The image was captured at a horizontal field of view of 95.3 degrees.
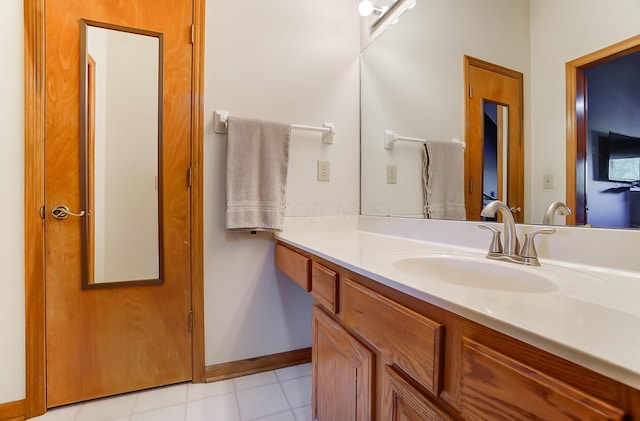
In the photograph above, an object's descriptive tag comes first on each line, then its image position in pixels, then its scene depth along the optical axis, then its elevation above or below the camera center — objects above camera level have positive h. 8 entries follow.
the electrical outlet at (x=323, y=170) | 1.66 +0.21
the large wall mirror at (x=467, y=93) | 0.78 +0.47
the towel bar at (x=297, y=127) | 1.44 +0.43
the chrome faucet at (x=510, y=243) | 0.79 -0.10
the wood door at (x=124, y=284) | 1.26 -0.22
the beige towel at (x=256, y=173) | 1.41 +0.17
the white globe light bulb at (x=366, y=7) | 1.57 +1.08
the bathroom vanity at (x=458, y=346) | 0.32 -0.20
